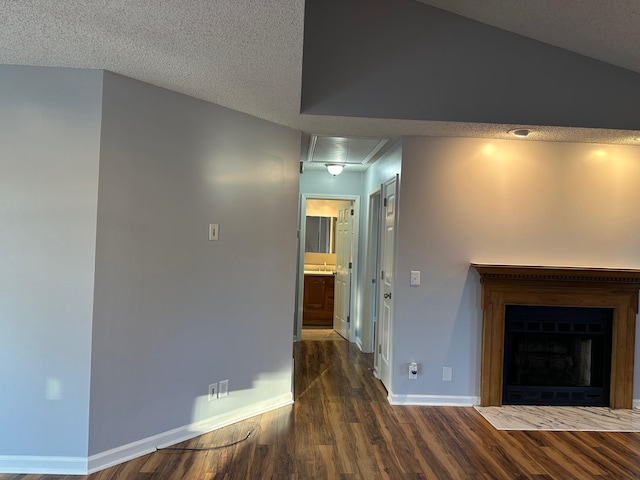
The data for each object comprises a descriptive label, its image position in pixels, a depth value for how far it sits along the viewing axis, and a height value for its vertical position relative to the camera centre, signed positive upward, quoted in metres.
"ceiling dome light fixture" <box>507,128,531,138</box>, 3.49 +0.96
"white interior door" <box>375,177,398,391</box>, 4.03 -0.35
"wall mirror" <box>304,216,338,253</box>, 7.82 +0.15
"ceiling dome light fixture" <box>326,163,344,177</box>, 5.38 +0.92
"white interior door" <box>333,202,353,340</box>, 6.22 -0.36
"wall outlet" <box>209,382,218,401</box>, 3.17 -1.09
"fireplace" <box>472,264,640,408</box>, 3.70 -0.64
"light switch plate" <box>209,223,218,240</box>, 3.12 +0.05
